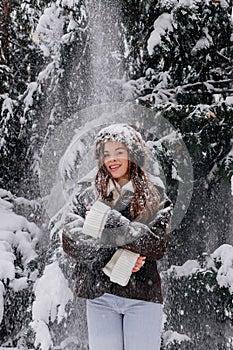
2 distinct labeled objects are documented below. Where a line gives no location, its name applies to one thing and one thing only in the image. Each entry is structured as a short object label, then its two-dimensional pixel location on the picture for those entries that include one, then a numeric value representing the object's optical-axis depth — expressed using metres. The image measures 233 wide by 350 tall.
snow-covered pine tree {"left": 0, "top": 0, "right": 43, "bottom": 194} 5.96
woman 2.58
